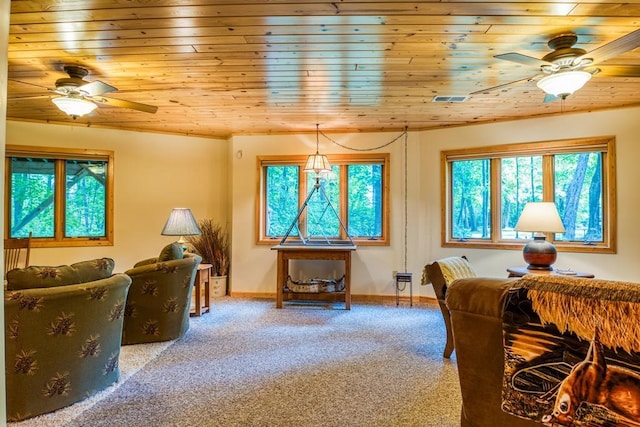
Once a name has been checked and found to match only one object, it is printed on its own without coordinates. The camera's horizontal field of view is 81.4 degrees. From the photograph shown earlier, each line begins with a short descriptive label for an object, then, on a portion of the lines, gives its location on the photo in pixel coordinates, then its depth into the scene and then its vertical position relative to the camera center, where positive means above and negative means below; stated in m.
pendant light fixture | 4.71 +0.74
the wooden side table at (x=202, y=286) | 4.25 -0.75
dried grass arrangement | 5.47 -0.37
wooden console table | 4.65 -0.42
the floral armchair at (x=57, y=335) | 2.07 -0.66
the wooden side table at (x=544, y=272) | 3.28 -0.46
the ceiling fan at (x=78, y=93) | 3.01 +1.09
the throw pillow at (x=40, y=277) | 2.18 -0.32
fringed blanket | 1.34 -0.51
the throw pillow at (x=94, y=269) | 2.42 -0.31
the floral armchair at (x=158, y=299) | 3.25 -0.68
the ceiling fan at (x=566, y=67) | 2.44 +1.05
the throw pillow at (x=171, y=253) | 3.45 -0.28
